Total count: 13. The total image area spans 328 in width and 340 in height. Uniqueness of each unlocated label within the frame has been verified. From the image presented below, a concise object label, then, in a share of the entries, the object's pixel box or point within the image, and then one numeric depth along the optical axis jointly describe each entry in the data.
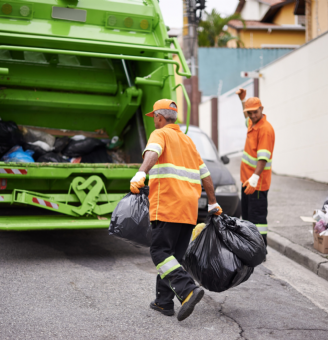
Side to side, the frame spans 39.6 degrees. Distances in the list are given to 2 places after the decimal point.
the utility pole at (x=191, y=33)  10.24
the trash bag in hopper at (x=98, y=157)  5.94
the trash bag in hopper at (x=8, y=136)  5.37
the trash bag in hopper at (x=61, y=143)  5.94
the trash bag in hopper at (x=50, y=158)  5.50
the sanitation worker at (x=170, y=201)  2.90
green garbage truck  4.52
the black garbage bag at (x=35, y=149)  5.64
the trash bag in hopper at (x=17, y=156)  5.31
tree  23.25
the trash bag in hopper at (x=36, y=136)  5.95
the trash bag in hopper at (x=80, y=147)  5.86
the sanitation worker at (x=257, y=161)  4.37
